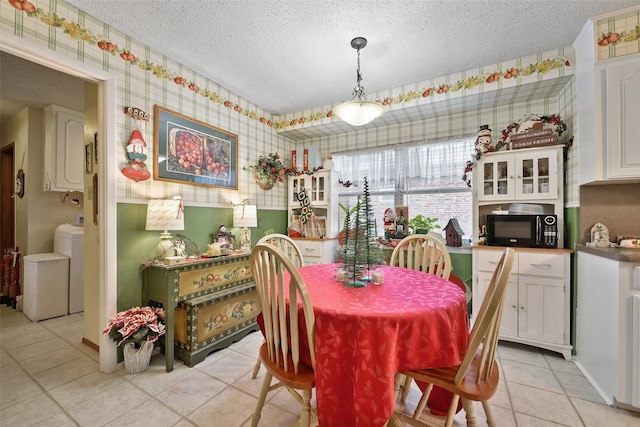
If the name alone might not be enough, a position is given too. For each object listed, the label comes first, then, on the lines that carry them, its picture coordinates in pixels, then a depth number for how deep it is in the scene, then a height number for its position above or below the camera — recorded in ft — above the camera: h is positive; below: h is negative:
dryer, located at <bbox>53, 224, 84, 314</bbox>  10.60 -1.86
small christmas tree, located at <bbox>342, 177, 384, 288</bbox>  4.86 -0.59
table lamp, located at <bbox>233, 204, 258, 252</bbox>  9.44 -0.18
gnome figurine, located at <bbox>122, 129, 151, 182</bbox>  7.02 +1.47
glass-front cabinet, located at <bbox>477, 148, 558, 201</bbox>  8.01 +1.22
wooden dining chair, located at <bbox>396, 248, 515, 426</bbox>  3.36 -2.24
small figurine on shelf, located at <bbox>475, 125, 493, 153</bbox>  8.95 +2.46
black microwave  7.75 -0.48
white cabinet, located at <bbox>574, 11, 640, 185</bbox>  6.02 +2.36
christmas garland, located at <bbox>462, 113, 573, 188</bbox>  8.02 +2.57
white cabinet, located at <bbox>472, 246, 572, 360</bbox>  7.30 -2.40
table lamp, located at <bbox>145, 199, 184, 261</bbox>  6.94 -0.11
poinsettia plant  6.36 -2.72
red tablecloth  3.46 -1.80
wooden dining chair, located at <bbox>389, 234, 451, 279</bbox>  6.48 -1.07
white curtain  10.27 +2.05
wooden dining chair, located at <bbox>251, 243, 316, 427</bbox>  3.75 -1.70
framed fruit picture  7.85 +2.01
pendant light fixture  6.60 +2.62
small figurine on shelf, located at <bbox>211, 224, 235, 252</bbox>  9.07 -0.82
